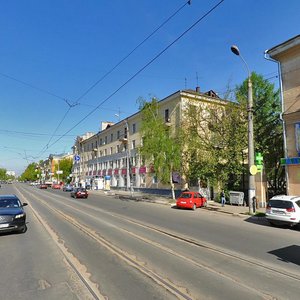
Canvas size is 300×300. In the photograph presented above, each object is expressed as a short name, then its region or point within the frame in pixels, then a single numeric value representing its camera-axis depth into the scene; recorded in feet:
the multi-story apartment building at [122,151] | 123.34
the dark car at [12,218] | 36.06
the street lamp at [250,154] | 64.49
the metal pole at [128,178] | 152.44
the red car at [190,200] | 78.07
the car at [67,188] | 200.37
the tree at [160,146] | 99.71
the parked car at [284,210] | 48.75
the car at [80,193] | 121.08
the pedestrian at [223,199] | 83.60
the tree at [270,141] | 91.61
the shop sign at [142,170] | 146.05
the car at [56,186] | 249.73
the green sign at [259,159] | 67.05
